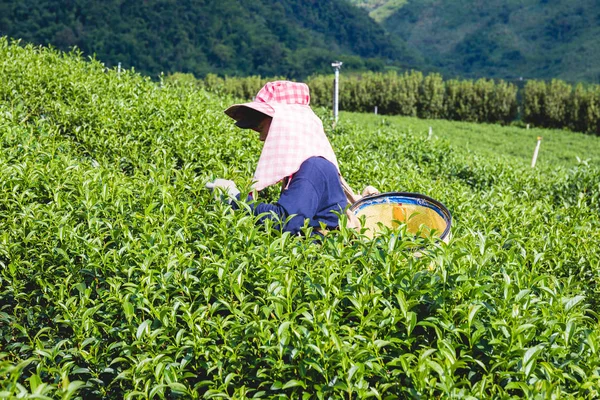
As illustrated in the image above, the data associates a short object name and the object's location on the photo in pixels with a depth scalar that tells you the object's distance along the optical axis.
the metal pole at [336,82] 14.40
